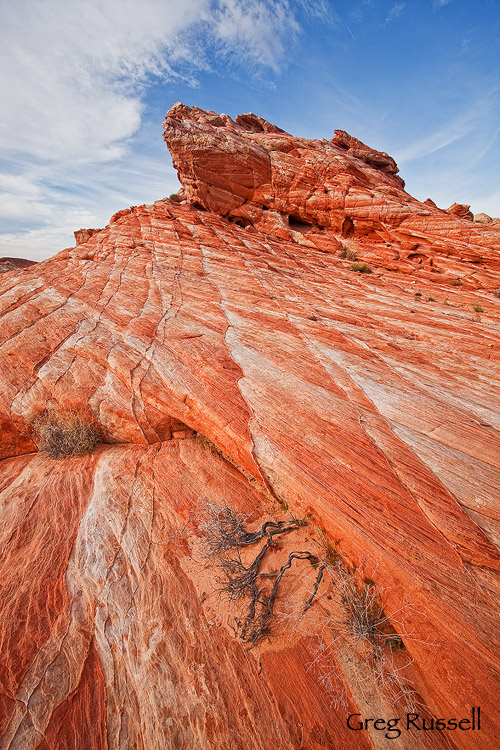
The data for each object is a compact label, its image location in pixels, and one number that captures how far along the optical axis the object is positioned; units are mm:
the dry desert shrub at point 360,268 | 17328
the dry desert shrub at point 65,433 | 5906
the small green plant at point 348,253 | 19277
